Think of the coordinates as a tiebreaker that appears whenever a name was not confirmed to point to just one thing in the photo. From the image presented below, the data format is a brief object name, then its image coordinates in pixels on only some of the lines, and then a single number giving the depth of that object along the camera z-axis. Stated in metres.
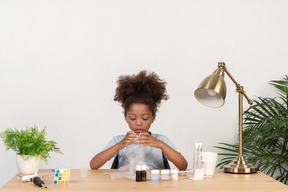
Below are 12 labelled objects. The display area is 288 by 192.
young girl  2.72
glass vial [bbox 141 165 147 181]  2.02
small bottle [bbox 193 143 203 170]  2.26
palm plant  3.36
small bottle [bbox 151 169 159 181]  2.03
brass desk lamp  2.19
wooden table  1.85
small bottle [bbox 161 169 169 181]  2.04
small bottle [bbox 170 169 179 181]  2.04
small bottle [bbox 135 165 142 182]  2.01
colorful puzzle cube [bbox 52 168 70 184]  1.96
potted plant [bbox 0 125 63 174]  2.24
